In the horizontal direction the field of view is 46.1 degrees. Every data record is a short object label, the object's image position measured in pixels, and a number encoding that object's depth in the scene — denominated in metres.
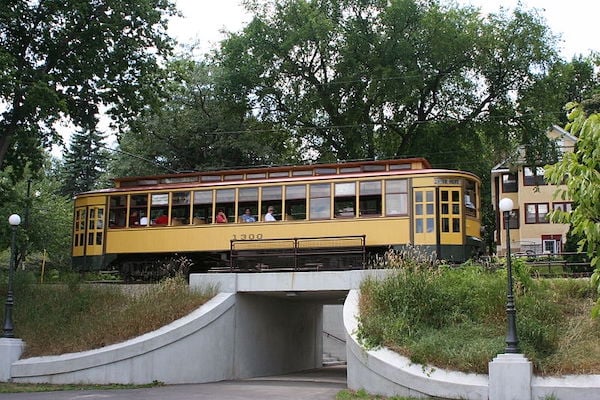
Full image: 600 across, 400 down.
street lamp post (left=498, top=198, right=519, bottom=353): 13.41
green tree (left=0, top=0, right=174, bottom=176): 21.95
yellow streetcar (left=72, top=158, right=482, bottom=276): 20.72
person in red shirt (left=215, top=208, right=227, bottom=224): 22.52
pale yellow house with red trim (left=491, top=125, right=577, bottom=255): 44.91
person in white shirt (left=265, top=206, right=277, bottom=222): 22.05
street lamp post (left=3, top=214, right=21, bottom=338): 18.61
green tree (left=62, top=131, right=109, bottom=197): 53.88
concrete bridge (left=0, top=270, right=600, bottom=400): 13.18
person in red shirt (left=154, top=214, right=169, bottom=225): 23.28
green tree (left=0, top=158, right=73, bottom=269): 35.13
